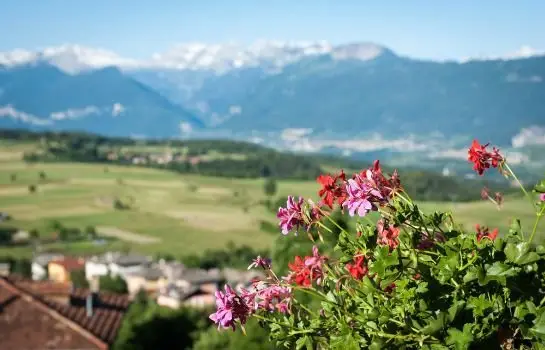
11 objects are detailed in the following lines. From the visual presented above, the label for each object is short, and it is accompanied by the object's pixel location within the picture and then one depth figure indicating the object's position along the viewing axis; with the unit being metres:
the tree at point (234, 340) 14.77
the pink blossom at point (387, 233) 2.55
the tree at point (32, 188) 118.56
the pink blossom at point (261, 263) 2.73
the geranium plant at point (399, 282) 2.21
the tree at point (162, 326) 23.41
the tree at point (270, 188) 115.30
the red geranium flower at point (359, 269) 2.71
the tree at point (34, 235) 94.00
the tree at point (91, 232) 95.33
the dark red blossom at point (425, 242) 2.43
